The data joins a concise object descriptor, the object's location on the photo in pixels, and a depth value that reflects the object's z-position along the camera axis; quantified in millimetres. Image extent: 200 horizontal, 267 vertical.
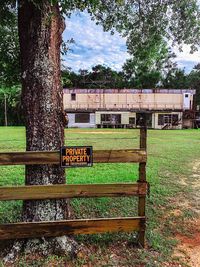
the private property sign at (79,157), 2398
